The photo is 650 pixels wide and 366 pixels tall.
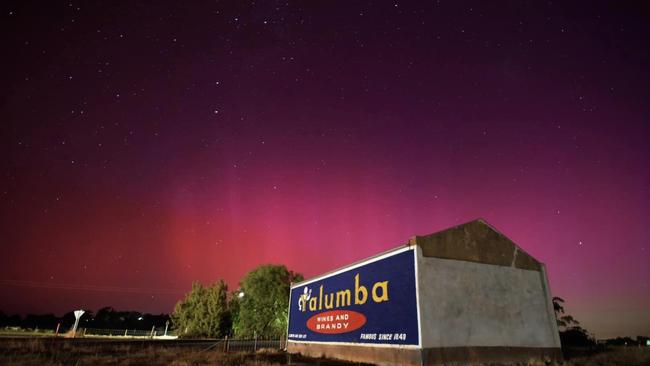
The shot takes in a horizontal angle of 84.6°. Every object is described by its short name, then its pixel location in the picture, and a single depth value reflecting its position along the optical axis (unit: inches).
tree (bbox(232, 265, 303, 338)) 1955.0
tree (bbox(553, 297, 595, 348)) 1347.4
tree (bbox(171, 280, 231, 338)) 1990.7
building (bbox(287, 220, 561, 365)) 514.6
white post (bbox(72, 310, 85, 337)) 1354.6
